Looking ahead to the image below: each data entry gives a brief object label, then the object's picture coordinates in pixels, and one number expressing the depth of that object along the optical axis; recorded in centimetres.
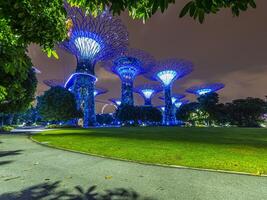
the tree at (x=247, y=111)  7409
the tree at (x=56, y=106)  4747
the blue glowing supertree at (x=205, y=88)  10403
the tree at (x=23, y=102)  2160
